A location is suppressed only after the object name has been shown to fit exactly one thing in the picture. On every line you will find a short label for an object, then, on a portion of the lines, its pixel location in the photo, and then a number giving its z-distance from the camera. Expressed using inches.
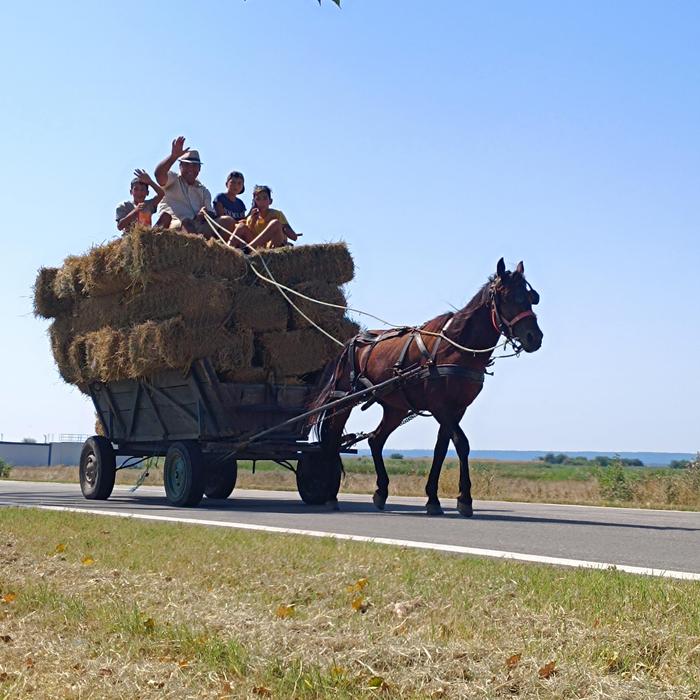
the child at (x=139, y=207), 607.8
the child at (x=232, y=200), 626.5
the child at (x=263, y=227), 594.1
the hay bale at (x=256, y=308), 559.8
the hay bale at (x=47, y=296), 646.5
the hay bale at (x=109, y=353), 581.0
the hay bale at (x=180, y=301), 542.9
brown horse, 490.3
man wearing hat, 604.1
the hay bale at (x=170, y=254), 540.7
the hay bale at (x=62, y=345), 650.2
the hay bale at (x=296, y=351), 577.3
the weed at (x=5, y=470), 1450.5
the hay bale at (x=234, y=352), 557.0
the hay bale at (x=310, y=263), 568.1
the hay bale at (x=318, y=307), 575.5
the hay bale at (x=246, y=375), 571.2
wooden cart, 567.5
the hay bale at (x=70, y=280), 617.0
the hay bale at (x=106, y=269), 564.4
